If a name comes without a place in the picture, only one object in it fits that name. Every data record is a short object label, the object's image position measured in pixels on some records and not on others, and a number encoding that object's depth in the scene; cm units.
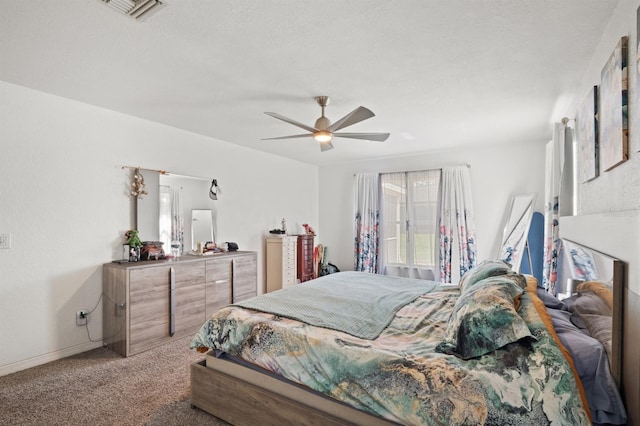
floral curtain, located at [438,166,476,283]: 495
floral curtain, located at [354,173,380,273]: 581
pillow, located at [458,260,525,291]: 219
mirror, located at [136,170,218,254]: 367
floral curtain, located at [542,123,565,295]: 287
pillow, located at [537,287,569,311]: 203
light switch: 268
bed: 128
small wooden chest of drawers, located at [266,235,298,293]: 518
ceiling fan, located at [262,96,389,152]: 259
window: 535
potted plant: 339
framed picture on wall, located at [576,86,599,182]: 202
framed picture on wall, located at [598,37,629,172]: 151
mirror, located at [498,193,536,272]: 435
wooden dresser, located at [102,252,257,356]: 305
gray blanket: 203
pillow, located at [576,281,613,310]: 137
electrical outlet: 312
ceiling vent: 167
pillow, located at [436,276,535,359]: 143
